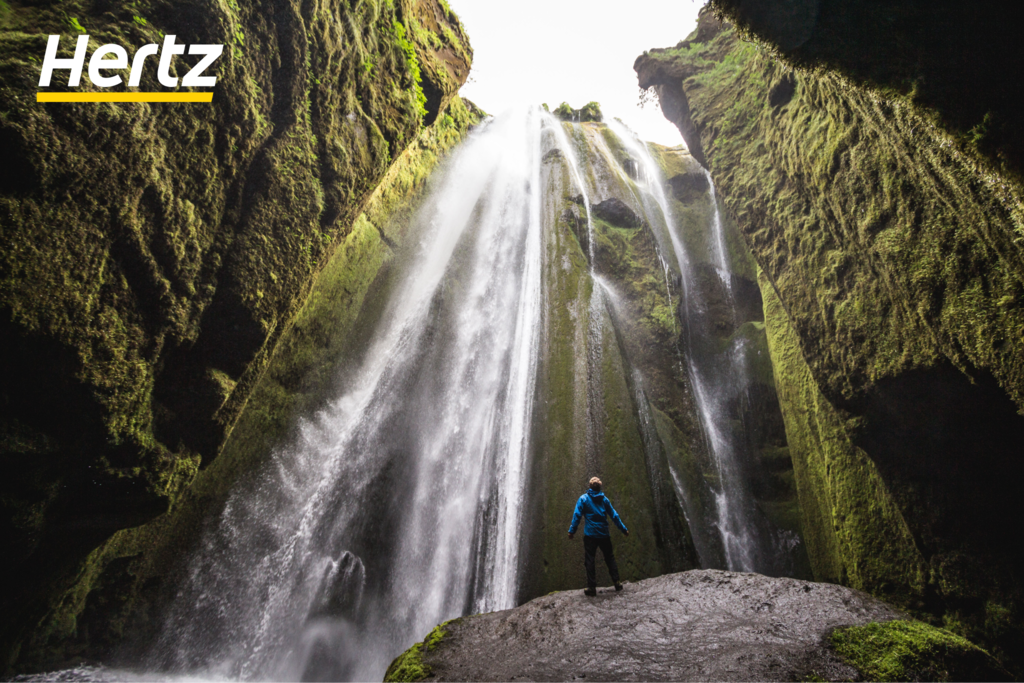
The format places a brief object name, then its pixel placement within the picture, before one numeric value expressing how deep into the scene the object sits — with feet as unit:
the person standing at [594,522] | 14.46
